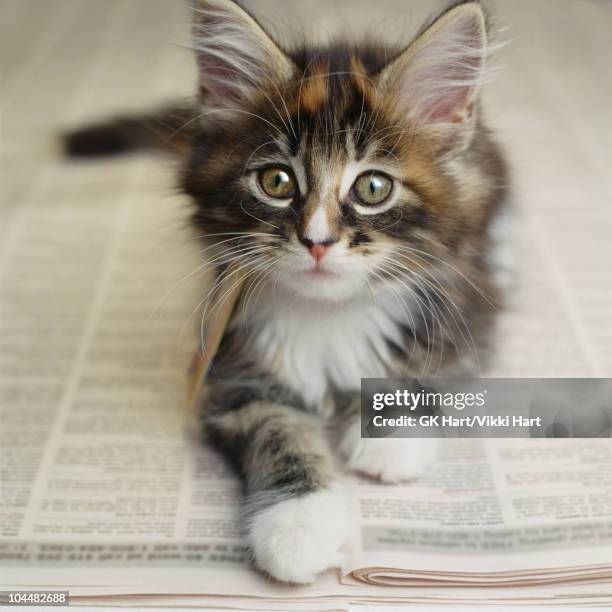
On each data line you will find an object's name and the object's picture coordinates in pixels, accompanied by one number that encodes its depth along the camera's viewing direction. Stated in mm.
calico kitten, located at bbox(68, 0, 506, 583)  324
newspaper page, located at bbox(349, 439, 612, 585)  318
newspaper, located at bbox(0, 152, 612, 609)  316
